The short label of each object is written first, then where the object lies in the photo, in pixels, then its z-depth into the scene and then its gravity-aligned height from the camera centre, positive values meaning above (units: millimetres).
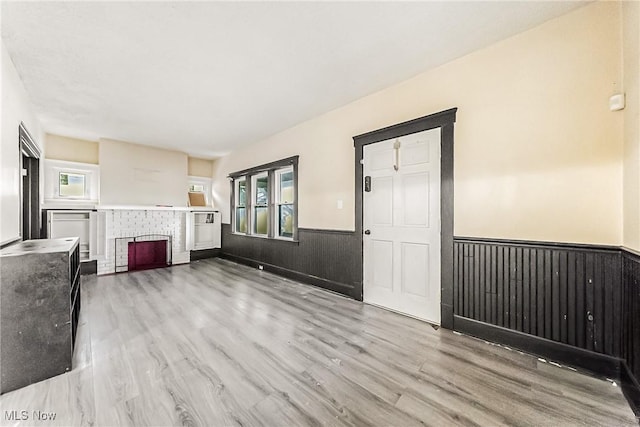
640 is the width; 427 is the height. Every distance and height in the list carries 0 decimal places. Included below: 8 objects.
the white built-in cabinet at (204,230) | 6211 -423
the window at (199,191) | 6830 +665
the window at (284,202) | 4855 +239
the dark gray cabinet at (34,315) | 1771 -762
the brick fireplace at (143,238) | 5137 -545
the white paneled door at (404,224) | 2805 -125
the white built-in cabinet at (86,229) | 4855 -304
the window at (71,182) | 4855 +666
